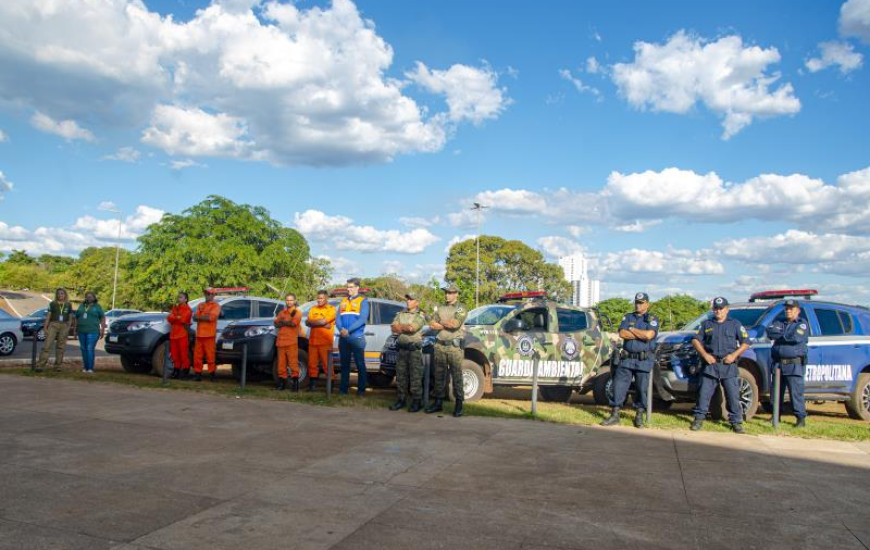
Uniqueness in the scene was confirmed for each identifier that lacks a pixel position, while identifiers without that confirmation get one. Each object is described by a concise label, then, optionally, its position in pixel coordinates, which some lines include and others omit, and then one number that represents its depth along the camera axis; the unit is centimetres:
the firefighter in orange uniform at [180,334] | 1325
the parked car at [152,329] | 1377
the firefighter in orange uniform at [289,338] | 1181
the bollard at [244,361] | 1168
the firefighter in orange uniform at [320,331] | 1172
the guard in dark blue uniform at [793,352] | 963
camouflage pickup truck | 1130
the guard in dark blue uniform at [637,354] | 939
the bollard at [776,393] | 941
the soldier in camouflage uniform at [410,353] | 1012
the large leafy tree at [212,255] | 4016
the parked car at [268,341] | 1235
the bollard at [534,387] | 998
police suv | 1012
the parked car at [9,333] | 1852
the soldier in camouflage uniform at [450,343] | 988
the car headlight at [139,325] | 1384
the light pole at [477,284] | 4666
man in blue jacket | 1114
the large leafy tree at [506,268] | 5144
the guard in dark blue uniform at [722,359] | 923
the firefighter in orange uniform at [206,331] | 1287
